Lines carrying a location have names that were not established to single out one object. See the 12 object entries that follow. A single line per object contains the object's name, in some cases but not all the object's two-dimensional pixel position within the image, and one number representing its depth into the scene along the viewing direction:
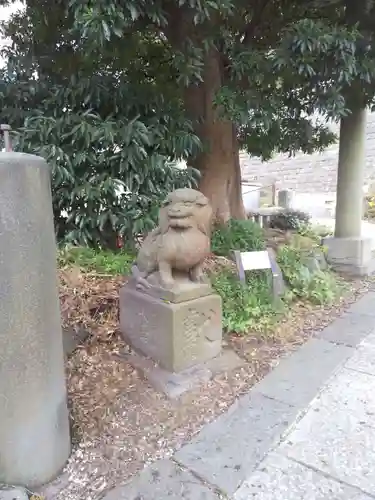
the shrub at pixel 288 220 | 6.04
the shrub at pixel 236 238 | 4.08
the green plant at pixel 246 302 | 3.05
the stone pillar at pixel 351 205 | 4.71
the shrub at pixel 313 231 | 5.61
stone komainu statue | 2.32
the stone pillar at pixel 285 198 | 10.23
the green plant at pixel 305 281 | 3.81
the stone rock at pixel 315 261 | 4.16
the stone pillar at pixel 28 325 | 1.48
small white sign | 3.30
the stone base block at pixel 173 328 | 2.38
